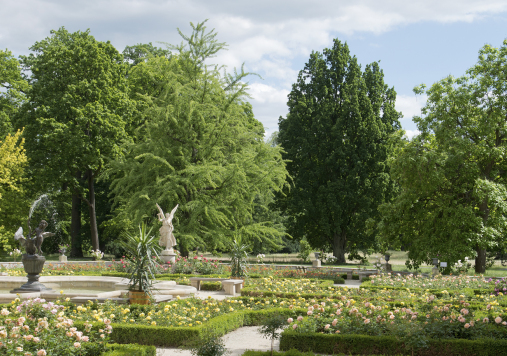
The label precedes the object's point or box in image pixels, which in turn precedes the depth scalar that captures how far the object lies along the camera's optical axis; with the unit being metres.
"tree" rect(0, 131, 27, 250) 23.09
